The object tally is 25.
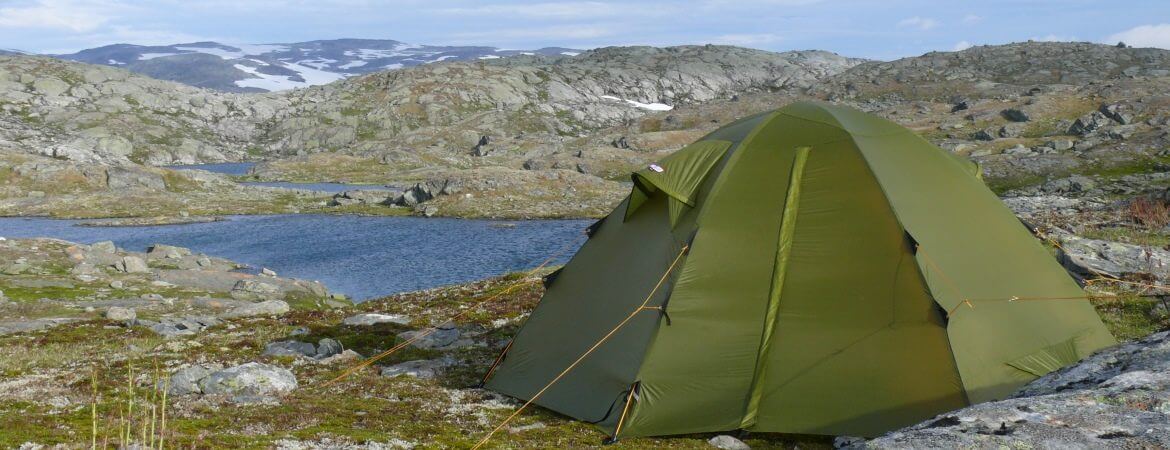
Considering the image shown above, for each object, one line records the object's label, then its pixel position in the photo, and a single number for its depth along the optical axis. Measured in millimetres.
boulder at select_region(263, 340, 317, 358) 22042
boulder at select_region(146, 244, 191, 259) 54500
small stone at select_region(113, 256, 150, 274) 45625
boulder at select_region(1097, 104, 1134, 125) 111094
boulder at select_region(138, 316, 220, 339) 26844
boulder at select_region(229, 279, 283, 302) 41125
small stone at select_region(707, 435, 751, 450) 12594
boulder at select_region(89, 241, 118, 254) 52750
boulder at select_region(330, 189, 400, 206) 107688
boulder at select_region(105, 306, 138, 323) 29594
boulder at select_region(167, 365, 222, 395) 16969
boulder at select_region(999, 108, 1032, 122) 128750
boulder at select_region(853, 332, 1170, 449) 7512
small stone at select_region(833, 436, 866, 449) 12078
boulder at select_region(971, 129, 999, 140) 120312
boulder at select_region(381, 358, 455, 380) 18953
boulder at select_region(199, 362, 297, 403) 16859
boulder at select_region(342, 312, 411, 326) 27219
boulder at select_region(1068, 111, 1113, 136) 110938
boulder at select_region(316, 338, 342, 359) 21516
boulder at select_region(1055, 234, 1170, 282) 22688
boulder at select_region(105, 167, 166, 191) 116625
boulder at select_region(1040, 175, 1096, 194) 71269
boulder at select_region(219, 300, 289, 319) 31766
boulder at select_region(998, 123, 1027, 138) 120188
